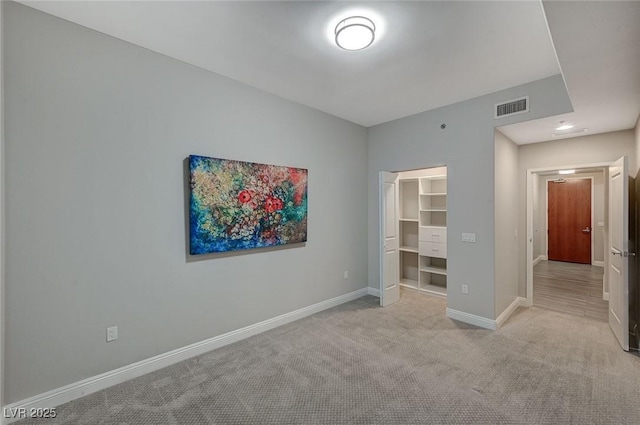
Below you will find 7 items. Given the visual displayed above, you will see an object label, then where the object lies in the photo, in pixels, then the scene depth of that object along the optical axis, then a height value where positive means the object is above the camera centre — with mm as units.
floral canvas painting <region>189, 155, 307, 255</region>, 2770 +83
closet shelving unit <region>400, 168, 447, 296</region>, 4828 -409
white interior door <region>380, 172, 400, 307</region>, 4277 -445
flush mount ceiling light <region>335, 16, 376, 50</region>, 2057 +1346
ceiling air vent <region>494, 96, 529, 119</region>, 3160 +1182
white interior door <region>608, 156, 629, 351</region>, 2857 -437
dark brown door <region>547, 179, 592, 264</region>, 7121 -279
